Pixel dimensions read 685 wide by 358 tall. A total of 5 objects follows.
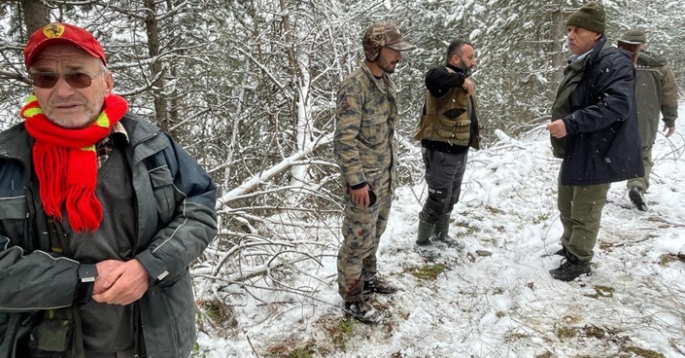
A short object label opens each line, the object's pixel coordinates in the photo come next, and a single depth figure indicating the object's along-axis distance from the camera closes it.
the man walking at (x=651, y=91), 4.59
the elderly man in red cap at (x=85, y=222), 1.35
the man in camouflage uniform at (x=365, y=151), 2.76
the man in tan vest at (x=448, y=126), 3.50
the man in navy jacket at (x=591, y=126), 3.00
